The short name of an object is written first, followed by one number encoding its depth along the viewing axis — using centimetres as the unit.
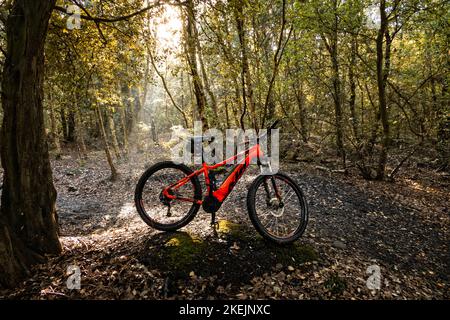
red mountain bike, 368
